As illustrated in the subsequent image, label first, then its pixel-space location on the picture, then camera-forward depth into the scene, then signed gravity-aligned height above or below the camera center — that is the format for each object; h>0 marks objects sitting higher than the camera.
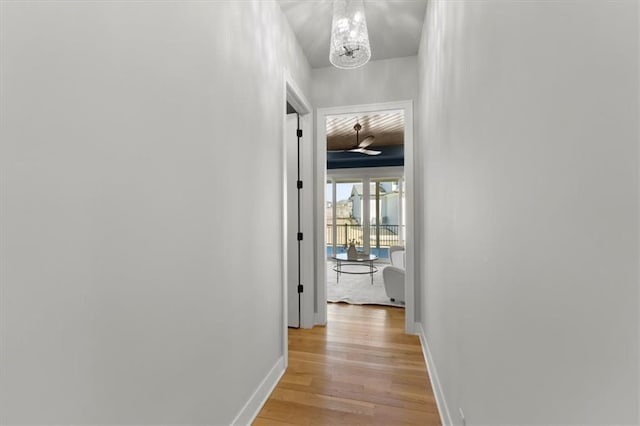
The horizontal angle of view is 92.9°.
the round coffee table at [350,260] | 5.73 -0.97
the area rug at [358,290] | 4.36 -1.29
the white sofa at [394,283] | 3.95 -0.95
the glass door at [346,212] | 8.66 -0.01
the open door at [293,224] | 3.33 -0.13
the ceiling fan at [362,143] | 5.50 +1.29
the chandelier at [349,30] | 2.17 +1.32
